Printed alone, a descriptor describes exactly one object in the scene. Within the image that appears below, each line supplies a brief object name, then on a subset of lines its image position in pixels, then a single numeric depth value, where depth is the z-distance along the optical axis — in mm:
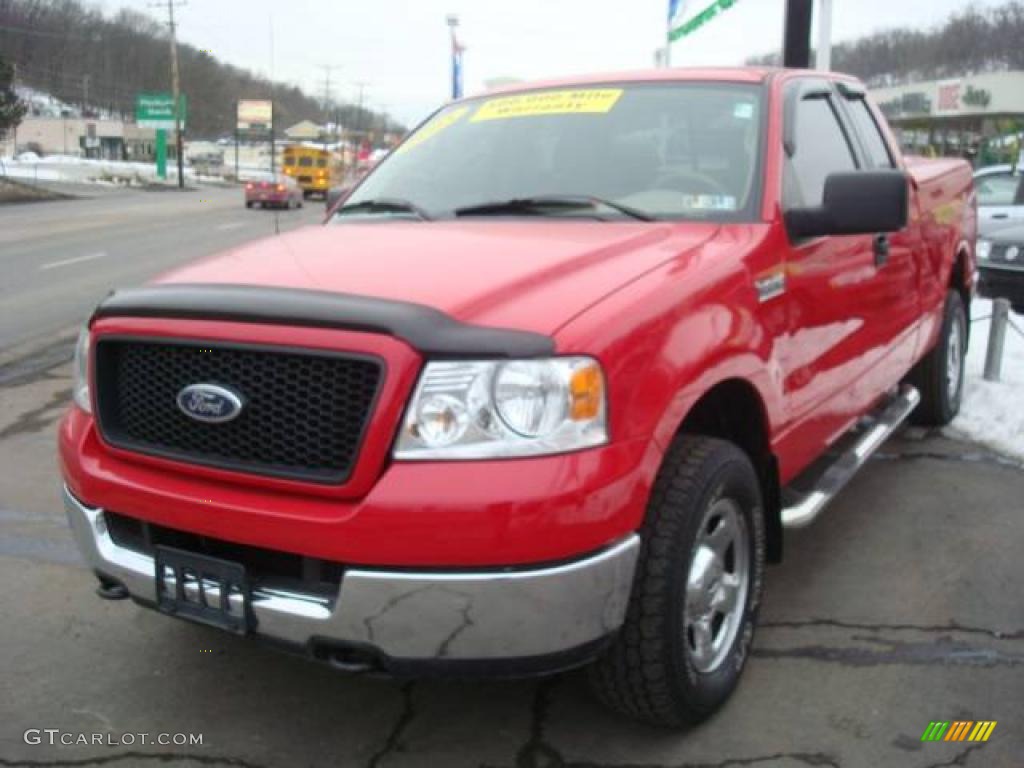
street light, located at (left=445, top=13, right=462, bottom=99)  26297
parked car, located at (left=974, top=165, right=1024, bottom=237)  12719
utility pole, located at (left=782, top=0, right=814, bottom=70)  9852
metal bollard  6750
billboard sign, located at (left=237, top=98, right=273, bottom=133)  112000
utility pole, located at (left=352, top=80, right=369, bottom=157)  147138
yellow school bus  56906
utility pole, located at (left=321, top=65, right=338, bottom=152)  128562
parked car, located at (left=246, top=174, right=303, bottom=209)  35062
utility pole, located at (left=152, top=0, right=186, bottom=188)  63769
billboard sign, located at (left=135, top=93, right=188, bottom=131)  72188
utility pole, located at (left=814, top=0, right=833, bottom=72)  11414
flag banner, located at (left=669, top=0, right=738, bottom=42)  13055
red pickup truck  2289
